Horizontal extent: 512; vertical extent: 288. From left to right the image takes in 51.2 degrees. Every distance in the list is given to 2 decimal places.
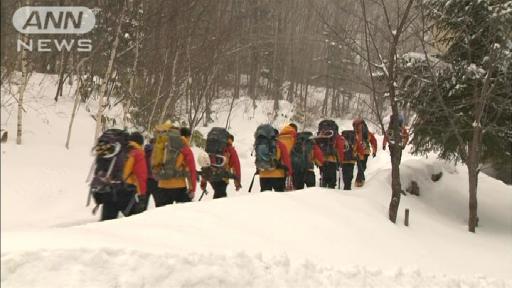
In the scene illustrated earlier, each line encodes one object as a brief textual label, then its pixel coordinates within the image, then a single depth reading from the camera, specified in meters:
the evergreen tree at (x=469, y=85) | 10.48
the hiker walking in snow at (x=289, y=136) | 9.95
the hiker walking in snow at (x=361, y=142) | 12.60
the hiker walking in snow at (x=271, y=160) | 9.16
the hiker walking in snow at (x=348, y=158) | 11.92
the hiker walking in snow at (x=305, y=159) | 10.46
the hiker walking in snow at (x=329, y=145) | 11.35
